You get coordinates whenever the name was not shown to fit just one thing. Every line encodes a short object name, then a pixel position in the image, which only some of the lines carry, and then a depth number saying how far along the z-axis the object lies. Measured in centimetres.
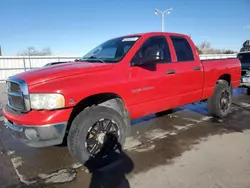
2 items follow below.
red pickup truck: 279
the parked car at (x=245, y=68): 847
